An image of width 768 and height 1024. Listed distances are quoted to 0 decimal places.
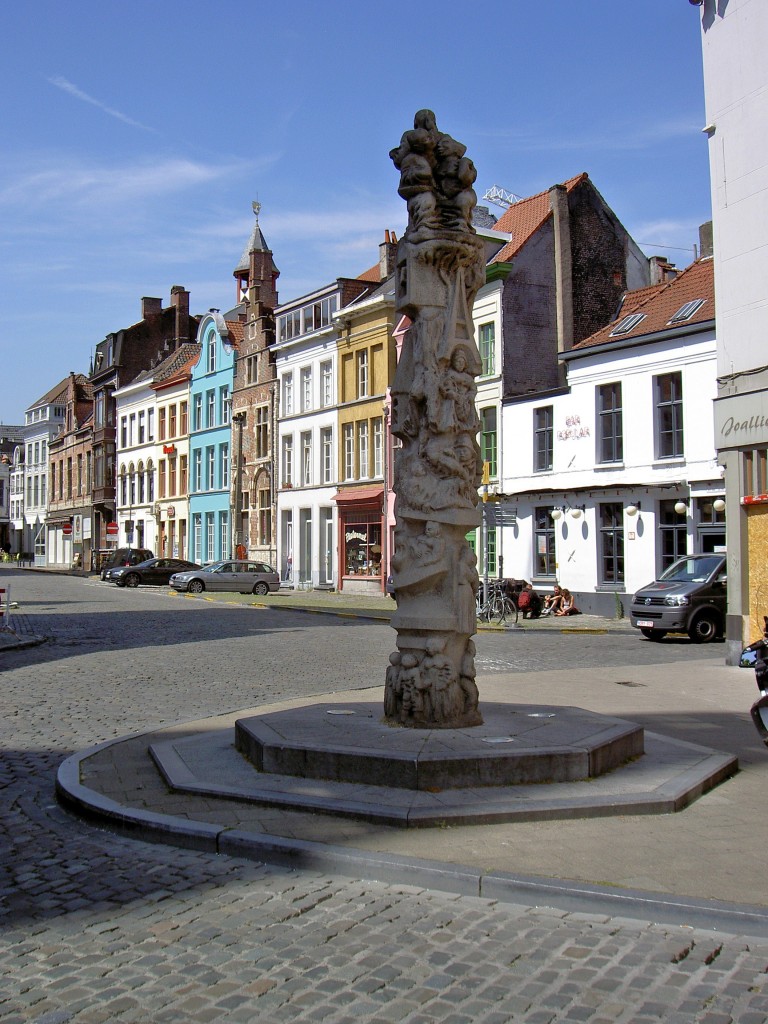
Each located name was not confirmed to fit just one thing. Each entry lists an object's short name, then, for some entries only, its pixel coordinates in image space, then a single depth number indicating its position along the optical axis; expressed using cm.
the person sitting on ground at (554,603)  2864
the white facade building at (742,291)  1537
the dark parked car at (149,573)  4634
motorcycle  757
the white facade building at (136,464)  6378
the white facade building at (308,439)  4462
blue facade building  5409
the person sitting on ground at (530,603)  2788
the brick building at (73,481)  7419
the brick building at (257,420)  4959
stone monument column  837
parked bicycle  2709
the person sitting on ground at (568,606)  2847
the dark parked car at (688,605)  2152
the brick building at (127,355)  6862
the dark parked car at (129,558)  5022
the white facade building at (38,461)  8819
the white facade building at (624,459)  2573
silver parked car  4072
